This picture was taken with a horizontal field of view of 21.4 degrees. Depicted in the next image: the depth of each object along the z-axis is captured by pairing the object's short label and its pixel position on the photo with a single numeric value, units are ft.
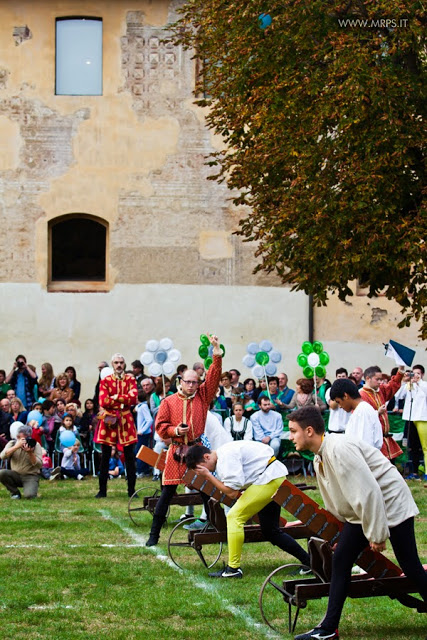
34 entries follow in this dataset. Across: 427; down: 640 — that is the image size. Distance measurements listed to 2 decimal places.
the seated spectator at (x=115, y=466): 66.80
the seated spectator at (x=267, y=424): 65.67
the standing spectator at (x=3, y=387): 72.49
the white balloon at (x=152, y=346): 72.74
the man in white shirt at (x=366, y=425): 39.19
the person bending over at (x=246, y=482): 30.99
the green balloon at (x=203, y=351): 70.90
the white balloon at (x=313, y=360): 69.15
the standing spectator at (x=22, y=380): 75.47
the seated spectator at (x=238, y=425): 65.77
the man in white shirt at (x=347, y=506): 23.86
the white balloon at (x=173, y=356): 71.92
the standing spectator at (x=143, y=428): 66.69
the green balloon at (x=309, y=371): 69.26
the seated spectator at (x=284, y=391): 70.95
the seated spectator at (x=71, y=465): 65.87
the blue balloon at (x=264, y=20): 57.00
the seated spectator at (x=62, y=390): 72.59
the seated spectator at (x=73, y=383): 76.42
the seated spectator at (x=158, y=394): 68.39
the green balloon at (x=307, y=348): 70.38
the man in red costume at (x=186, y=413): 40.40
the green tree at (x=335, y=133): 53.67
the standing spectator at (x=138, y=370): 73.74
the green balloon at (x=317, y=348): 71.10
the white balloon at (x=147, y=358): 71.67
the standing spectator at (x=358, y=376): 71.15
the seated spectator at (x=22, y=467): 56.24
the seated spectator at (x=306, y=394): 68.23
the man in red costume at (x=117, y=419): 53.67
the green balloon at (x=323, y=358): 69.87
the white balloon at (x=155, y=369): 70.14
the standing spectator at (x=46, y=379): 77.20
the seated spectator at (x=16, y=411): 66.39
